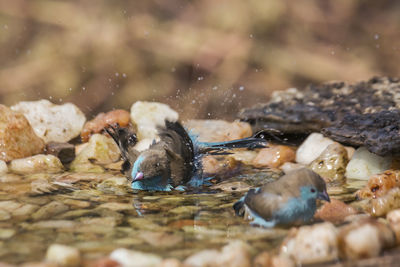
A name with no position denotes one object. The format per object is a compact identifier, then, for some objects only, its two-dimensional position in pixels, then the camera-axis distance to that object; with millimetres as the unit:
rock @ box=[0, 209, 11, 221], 5336
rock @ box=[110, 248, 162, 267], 3953
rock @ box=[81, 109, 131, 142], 9750
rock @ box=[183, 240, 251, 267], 3953
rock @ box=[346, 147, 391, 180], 7367
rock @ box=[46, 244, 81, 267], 4016
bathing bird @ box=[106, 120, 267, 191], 6609
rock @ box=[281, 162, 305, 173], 7901
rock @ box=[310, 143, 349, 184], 7484
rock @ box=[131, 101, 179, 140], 9500
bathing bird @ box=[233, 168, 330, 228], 4824
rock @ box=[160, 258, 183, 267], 3840
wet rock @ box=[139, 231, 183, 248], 4594
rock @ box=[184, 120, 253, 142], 9125
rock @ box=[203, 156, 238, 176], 8047
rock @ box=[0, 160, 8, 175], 7600
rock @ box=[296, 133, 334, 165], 8367
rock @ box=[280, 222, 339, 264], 4113
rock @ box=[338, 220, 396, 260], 4067
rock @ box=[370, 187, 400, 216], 5523
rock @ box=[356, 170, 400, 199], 6121
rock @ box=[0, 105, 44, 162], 8094
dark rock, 7219
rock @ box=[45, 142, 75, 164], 8750
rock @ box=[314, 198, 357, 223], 5285
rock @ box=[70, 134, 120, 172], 8422
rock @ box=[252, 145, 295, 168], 8289
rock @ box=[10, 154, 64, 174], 7781
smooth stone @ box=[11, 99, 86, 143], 9617
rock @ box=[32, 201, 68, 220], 5441
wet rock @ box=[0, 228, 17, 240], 4719
